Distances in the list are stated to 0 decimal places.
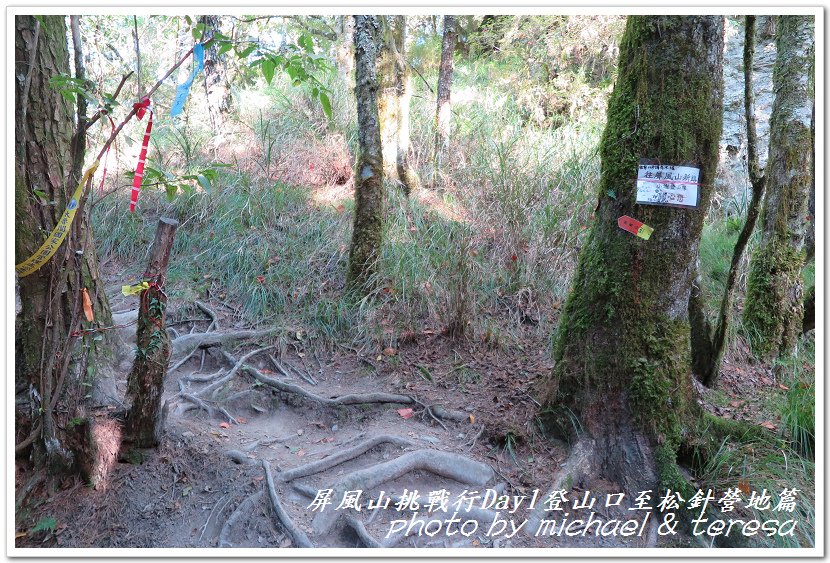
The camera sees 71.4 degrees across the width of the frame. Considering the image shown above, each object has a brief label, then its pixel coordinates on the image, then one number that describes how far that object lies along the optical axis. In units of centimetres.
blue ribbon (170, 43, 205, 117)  246
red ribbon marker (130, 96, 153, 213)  232
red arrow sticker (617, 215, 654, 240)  283
